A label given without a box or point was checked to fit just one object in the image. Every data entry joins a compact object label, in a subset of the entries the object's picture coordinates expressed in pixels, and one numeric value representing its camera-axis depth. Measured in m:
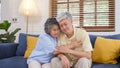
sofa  2.53
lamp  4.13
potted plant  3.99
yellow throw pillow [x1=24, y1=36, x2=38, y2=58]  3.00
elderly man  2.15
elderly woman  2.35
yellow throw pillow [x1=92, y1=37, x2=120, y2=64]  2.62
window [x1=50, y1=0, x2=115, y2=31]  4.06
